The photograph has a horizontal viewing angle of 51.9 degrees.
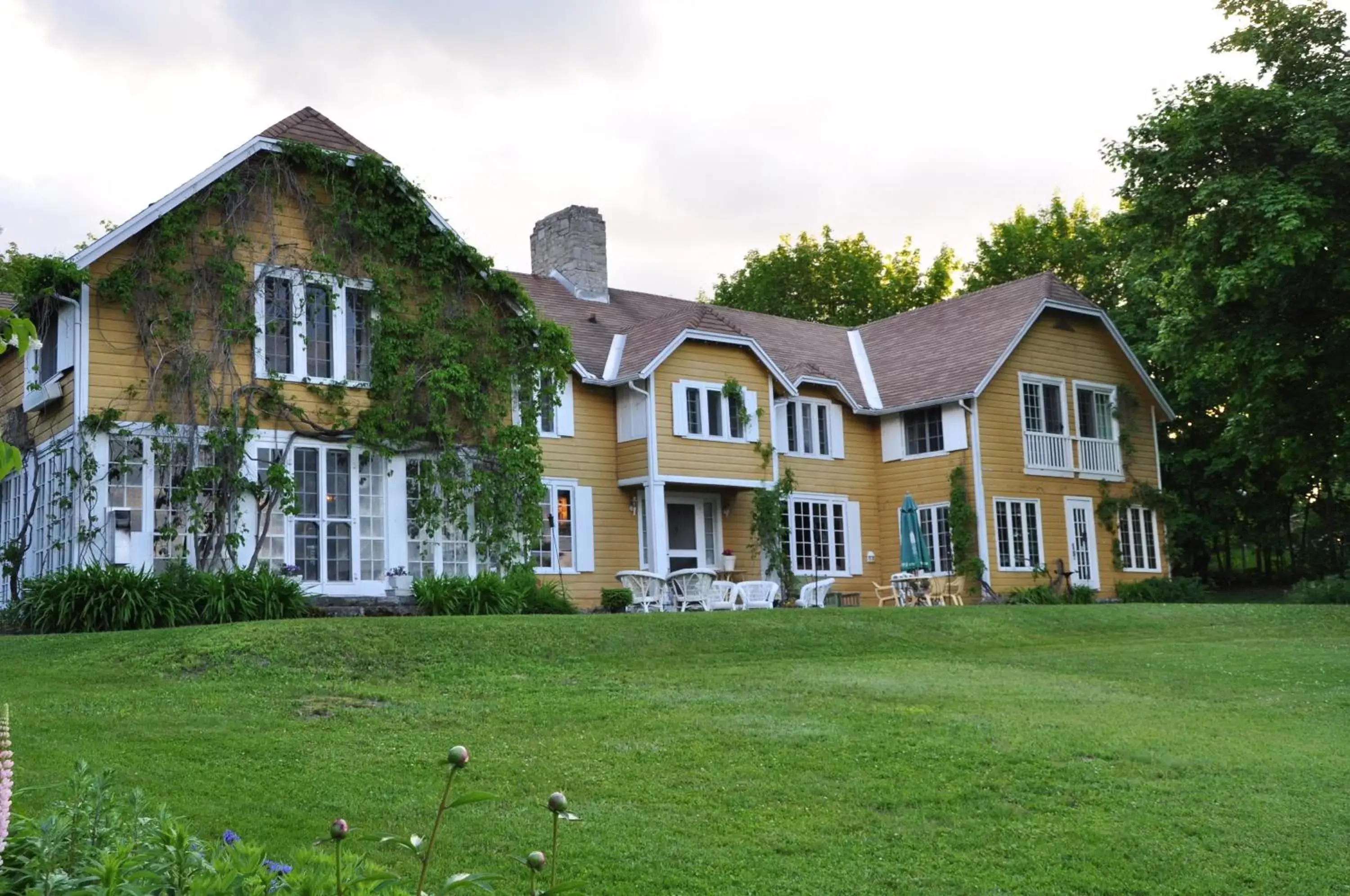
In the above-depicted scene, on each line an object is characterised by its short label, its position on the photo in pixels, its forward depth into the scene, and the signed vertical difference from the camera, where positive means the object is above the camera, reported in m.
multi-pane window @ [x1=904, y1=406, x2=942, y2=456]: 29.30 +3.52
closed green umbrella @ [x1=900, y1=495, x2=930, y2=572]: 25.49 +0.97
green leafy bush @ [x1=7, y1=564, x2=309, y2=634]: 16.77 +0.35
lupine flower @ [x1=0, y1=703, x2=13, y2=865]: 2.31 -0.24
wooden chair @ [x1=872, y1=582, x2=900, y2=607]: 26.92 +0.08
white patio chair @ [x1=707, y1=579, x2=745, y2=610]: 22.52 +0.15
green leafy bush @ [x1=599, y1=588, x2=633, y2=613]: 23.44 +0.16
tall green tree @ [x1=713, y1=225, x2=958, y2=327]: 48.88 +11.21
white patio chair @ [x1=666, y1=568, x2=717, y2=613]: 22.62 +0.32
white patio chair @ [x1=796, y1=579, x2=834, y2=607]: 23.28 +0.12
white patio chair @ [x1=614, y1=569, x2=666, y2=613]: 23.02 +0.31
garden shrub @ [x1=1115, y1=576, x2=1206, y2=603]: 29.45 -0.08
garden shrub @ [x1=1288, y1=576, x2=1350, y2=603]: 26.33 -0.20
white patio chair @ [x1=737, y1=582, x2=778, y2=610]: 22.67 +0.16
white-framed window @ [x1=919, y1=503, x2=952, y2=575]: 28.58 +1.26
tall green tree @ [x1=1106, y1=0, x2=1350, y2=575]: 23.41 +6.16
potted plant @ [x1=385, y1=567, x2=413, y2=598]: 20.52 +0.51
